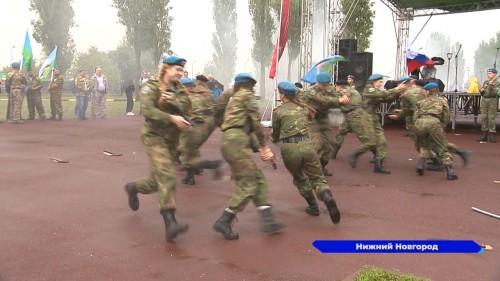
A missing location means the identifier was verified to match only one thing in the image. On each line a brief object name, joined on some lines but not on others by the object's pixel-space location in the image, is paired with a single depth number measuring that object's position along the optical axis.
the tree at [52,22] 32.38
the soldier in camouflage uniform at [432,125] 7.57
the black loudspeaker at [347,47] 16.12
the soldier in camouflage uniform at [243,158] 4.49
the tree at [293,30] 35.53
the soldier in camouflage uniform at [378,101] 7.95
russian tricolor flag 13.64
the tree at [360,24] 23.73
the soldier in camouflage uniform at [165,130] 4.37
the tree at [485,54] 74.53
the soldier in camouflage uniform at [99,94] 17.20
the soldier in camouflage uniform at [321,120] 7.12
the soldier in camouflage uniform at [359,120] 7.93
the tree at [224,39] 43.53
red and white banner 13.42
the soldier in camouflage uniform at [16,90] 14.39
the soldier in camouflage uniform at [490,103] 11.81
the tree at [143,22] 32.53
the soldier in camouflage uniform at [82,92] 16.81
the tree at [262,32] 35.53
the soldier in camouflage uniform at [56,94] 16.12
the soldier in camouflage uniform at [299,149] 5.11
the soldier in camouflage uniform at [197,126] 6.69
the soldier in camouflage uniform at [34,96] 15.76
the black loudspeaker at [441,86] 14.35
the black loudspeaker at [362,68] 15.33
